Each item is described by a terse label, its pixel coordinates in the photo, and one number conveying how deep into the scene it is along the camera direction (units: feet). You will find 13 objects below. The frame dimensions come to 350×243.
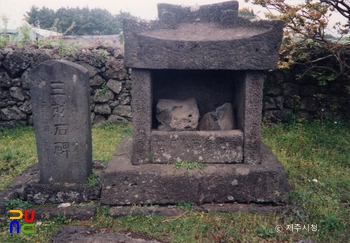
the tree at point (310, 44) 17.39
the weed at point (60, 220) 9.90
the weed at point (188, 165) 10.53
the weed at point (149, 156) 10.89
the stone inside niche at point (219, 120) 11.29
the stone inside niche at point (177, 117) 11.29
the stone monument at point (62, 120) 10.56
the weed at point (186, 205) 10.18
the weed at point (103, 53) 23.72
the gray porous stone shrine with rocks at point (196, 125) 10.03
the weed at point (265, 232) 8.94
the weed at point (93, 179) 11.25
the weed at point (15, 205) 10.41
